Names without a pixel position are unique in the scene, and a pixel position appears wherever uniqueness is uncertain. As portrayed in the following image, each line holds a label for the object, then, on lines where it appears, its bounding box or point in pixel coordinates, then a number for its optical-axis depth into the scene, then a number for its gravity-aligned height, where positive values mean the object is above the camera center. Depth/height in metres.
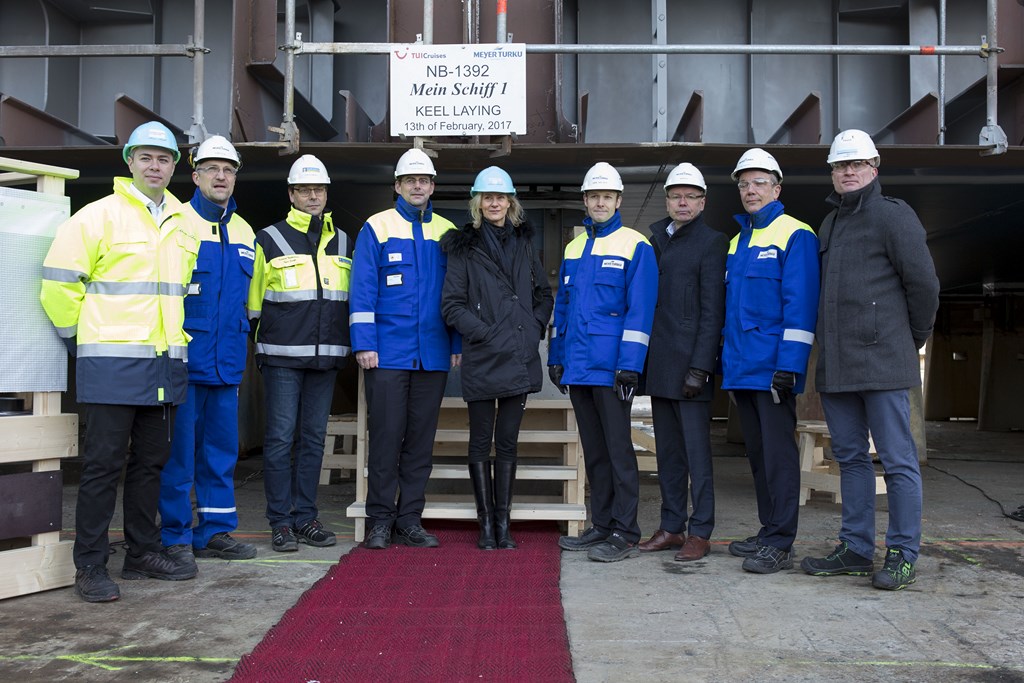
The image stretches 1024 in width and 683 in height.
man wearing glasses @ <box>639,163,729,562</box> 4.92 +0.05
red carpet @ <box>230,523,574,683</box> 3.22 -1.06
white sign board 5.98 +1.82
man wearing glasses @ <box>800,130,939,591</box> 4.36 +0.10
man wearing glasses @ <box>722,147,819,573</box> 4.63 +0.16
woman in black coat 4.99 +0.22
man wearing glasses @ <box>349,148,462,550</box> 5.08 +0.12
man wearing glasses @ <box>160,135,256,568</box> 4.71 -0.05
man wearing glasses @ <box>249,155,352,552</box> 5.11 +0.17
